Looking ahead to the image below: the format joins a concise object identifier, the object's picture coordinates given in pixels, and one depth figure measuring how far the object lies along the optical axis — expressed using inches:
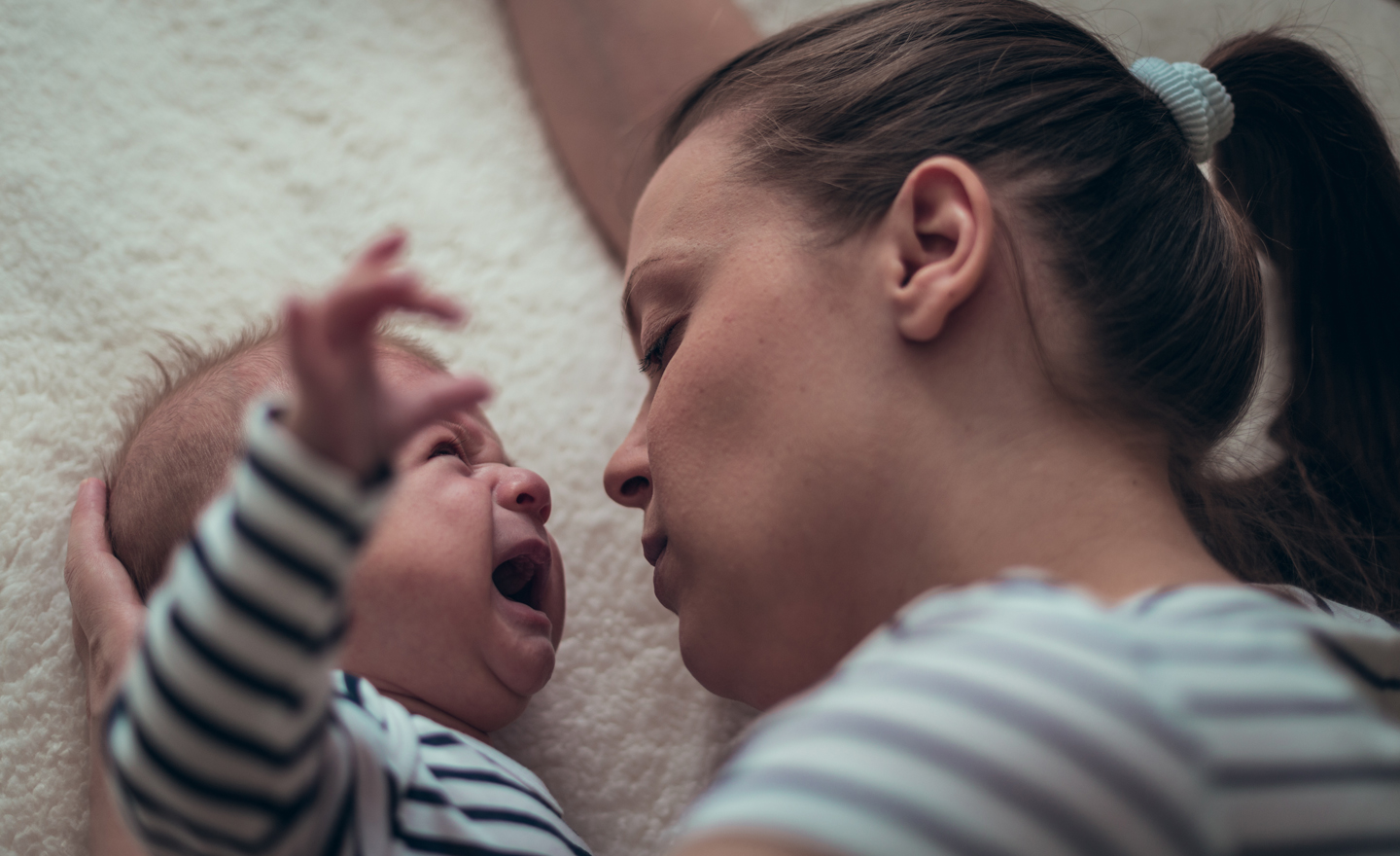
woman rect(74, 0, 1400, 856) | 15.2
